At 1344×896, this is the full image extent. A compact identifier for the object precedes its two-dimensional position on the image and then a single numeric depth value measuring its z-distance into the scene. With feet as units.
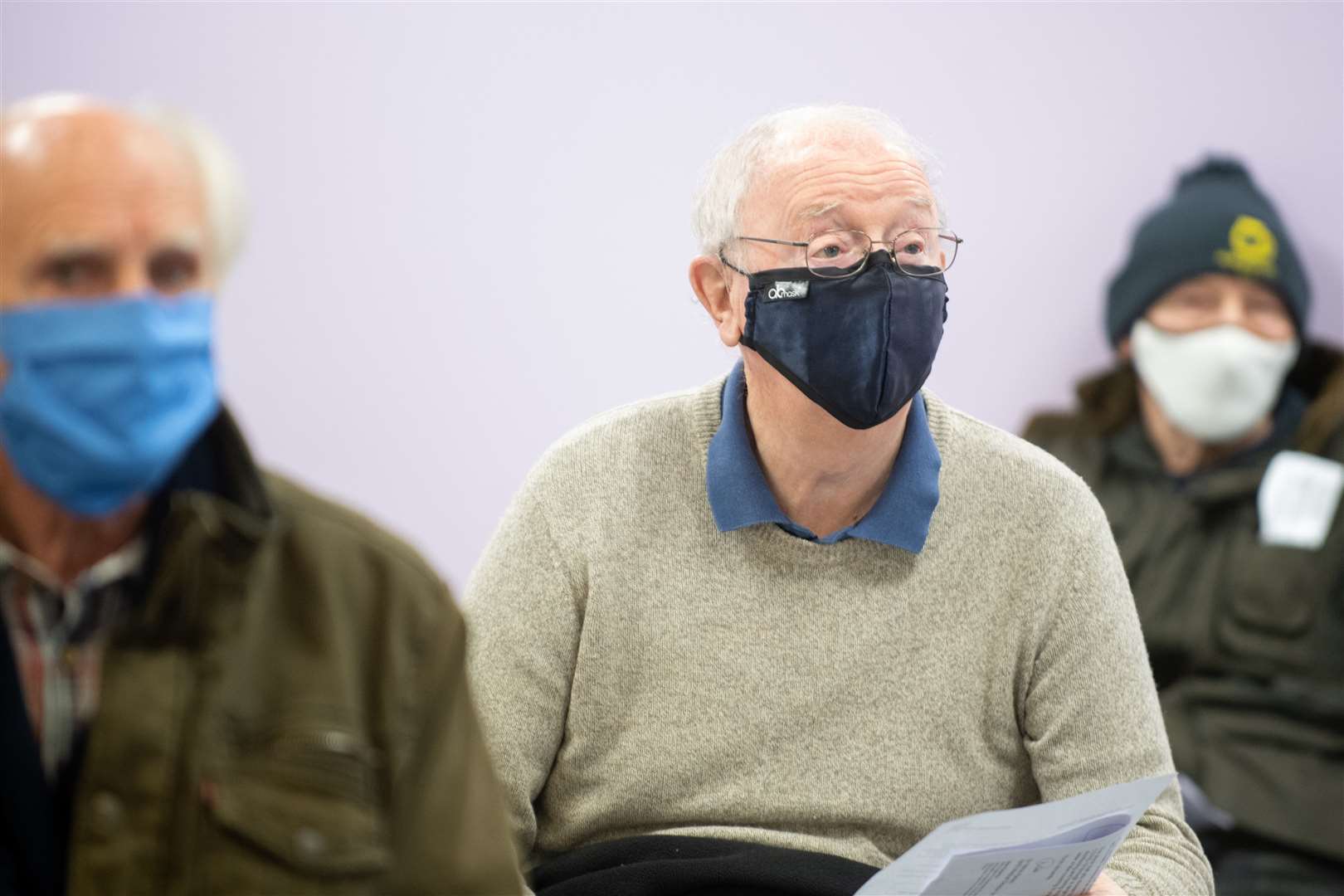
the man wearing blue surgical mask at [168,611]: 9.77
